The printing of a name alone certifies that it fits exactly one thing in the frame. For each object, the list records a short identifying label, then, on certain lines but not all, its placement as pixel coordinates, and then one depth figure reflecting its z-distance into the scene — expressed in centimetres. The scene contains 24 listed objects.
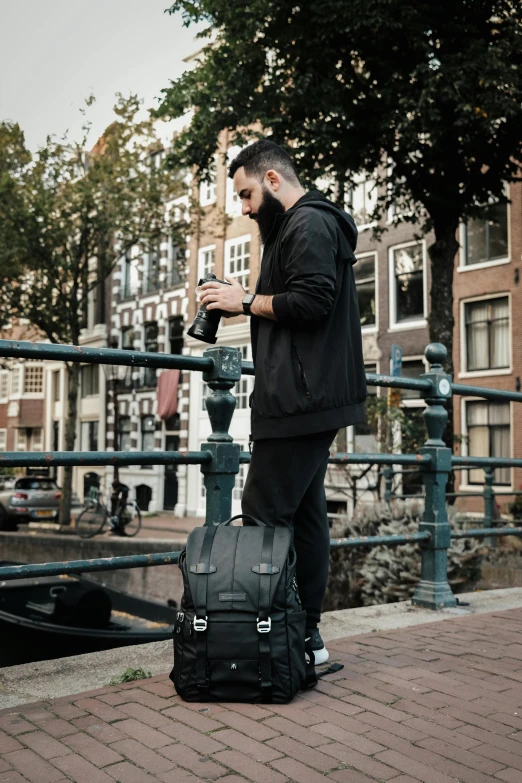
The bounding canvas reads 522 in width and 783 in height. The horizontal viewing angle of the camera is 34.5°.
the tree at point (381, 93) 1245
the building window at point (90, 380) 3538
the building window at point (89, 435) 3538
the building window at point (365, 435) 2147
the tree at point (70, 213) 2286
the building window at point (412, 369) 2106
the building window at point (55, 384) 3953
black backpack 254
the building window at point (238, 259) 2806
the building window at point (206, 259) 2992
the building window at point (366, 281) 2258
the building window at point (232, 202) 2903
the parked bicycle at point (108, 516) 2017
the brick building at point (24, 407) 4203
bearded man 275
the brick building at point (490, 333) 1916
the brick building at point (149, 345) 3039
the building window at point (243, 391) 2725
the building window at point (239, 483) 2752
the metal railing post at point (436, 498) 443
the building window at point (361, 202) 2261
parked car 2350
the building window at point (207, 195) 3034
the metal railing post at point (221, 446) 336
